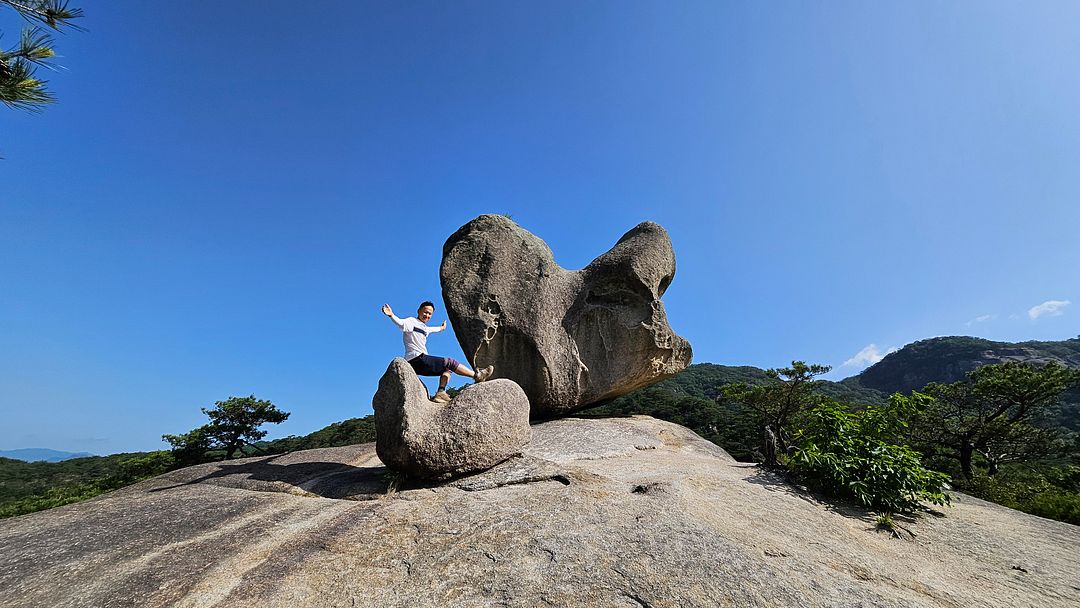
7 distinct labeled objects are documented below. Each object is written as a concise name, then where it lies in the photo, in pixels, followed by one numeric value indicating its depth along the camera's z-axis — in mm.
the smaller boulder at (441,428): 7258
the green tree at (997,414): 17844
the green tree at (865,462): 6863
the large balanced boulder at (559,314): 12211
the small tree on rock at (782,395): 23000
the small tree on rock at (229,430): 18916
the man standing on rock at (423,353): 8734
